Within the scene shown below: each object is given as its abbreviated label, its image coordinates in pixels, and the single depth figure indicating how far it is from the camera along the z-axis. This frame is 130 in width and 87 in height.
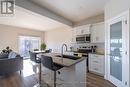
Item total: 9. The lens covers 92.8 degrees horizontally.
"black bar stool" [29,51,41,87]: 1.90
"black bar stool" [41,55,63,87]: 1.38
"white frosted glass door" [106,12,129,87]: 1.66
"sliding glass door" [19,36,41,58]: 4.60
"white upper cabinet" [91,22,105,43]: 2.70
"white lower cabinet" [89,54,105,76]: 2.48
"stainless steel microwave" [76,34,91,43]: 3.02
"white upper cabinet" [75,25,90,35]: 3.04
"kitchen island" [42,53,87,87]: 1.38
